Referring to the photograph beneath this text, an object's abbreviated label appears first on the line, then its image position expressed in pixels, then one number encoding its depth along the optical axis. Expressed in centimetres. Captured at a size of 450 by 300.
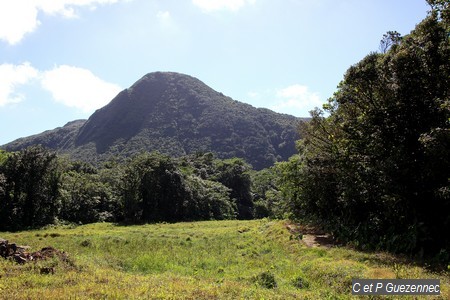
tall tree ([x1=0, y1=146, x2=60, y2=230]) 4434
